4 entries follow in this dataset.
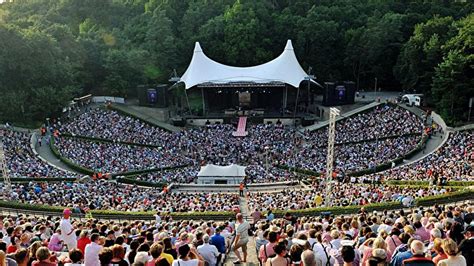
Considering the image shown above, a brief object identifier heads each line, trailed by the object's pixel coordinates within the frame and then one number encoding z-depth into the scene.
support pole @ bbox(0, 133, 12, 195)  19.88
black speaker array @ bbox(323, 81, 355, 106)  43.00
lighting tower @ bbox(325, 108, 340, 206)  18.68
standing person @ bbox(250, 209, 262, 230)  14.07
